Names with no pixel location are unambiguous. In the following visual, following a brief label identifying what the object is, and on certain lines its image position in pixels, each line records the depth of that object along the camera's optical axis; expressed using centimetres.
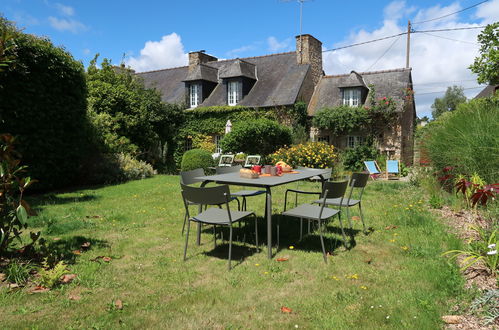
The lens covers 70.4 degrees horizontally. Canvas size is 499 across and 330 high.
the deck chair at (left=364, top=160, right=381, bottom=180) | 1416
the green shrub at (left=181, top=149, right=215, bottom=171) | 1453
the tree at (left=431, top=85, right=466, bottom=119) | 4541
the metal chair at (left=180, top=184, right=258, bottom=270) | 392
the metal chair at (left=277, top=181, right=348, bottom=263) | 427
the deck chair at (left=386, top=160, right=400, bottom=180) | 1441
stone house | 1762
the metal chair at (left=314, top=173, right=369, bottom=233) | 511
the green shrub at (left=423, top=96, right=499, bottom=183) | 592
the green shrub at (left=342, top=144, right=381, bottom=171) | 1666
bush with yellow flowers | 1310
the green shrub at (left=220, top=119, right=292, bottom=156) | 1593
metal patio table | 423
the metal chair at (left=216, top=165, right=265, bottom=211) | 594
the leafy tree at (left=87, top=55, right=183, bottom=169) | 1371
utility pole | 2291
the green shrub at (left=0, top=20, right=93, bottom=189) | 823
